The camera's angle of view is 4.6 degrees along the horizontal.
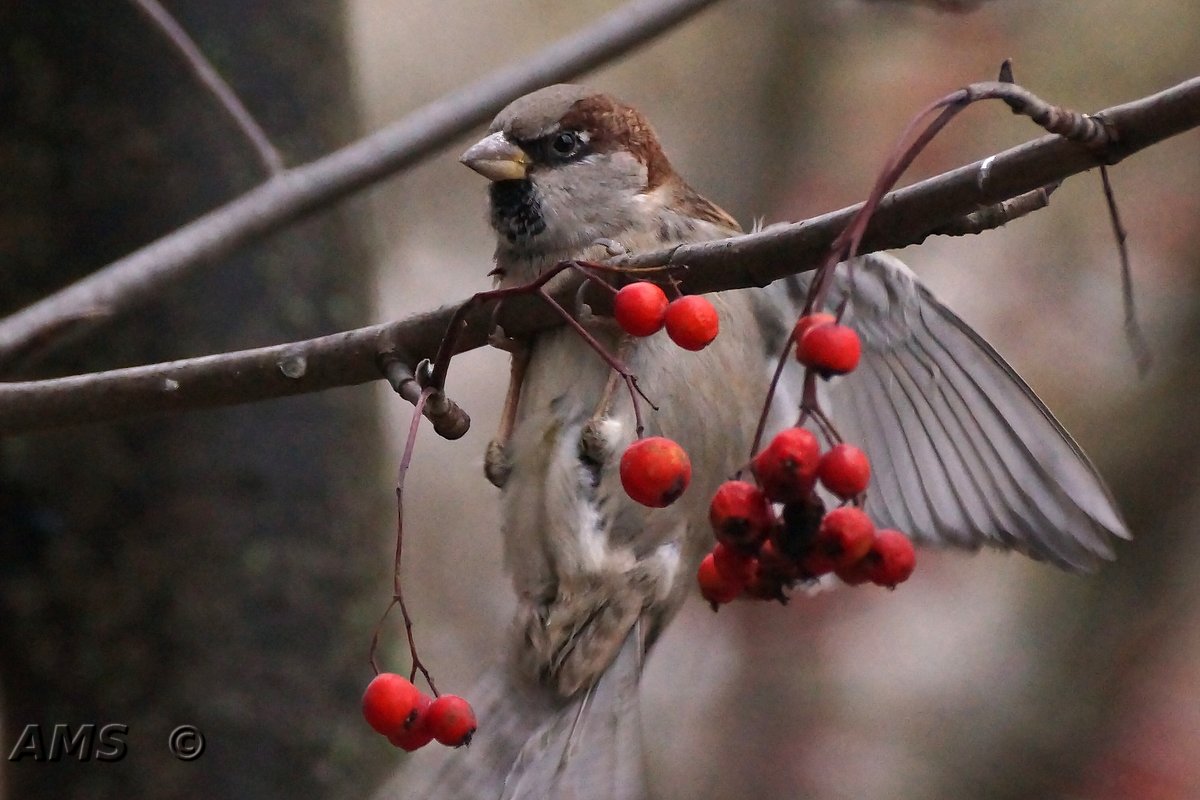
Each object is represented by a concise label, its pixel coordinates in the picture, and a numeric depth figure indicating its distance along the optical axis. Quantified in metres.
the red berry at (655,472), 2.24
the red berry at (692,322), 2.24
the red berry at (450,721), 2.26
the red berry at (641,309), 2.24
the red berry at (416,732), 2.26
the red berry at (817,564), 2.23
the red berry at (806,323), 2.22
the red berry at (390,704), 2.26
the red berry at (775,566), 2.23
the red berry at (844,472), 2.22
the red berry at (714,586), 2.24
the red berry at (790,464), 2.22
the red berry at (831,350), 2.21
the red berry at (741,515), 2.23
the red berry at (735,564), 2.23
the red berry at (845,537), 2.22
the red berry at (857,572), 2.23
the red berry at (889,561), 2.23
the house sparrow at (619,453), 2.34
